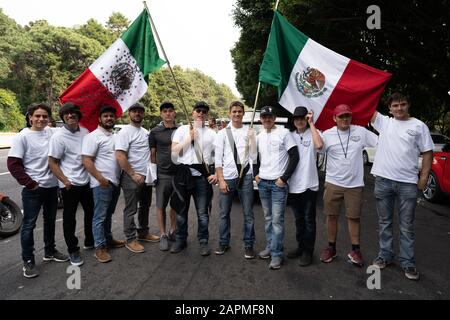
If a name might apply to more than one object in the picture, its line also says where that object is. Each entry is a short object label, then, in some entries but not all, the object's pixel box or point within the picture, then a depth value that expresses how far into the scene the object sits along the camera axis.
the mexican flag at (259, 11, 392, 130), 4.00
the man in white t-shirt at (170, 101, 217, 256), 4.10
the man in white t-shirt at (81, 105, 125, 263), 3.91
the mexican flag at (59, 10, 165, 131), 4.17
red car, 6.56
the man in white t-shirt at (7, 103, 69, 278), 3.51
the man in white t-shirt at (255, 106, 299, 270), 3.74
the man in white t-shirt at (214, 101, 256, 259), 4.02
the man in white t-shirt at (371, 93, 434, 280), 3.54
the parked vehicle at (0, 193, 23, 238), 4.87
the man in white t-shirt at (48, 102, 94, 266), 3.80
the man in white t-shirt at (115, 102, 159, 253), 4.18
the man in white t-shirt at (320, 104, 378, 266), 3.79
